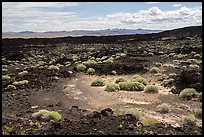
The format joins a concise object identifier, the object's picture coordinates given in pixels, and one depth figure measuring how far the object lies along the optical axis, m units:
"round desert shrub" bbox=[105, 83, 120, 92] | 13.22
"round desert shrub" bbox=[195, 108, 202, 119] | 9.68
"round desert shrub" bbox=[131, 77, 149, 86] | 14.44
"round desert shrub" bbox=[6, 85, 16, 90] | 13.89
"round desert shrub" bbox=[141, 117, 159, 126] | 8.82
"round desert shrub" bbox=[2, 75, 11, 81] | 16.62
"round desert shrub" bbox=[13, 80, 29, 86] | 14.72
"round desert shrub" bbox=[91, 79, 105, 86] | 14.59
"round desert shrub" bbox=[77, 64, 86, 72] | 19.82
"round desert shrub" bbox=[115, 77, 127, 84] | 14.87
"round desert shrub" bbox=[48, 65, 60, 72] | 20.28
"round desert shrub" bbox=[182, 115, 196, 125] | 8.93
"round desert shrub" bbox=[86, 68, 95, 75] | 18.64
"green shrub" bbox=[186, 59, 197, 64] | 22.09
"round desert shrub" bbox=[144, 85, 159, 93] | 12.94
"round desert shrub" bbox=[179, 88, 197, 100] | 11.97
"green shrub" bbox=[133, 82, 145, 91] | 13.34
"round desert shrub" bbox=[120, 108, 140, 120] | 9.27
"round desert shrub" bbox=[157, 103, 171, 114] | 10.10
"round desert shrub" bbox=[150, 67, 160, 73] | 17.88
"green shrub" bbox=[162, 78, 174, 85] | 14.54
